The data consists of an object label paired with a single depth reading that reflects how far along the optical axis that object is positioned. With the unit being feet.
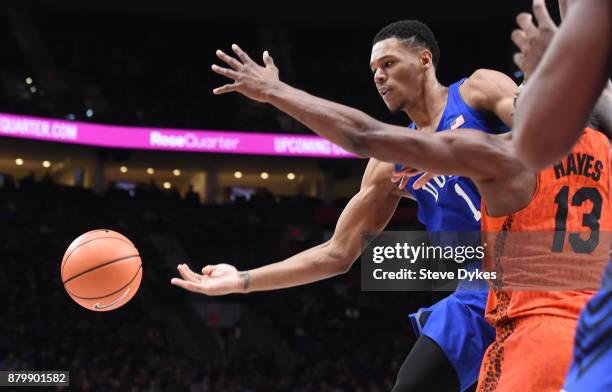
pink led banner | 66.13
